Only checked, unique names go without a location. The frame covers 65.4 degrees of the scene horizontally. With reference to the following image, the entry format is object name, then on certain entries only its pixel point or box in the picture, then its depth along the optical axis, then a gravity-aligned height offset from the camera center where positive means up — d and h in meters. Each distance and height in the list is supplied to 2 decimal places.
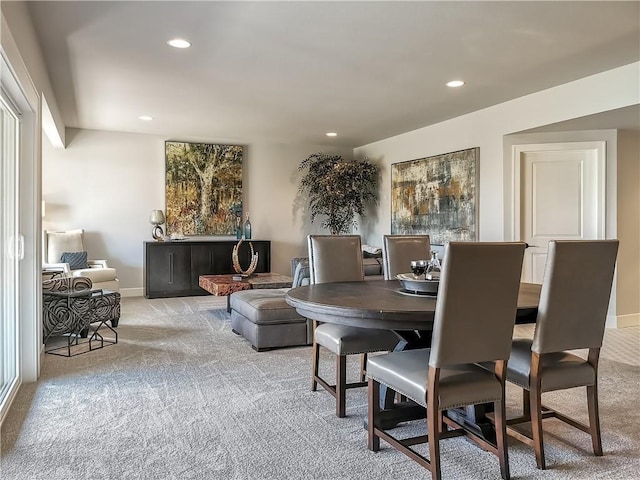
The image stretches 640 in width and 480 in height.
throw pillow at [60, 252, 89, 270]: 6.41 -0.28
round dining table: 2.19 -0.34
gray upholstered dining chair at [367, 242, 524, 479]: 2.03 -0.43
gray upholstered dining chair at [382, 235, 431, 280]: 3.61 -0.12
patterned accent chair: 4.24 -0.60
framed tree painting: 7.68 +0.78
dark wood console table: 7.18 -0.39
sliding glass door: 3.22 -0.05
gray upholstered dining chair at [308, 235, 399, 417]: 2.87 -0.57
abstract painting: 6.08 +0.54
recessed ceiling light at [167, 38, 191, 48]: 3.70 +1.46
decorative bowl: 2.62 -0.26
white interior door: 5.49 +0.44
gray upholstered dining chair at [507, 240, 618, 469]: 2.22 -0.41
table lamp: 7.39 +0.22
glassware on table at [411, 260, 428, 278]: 2.83 -0.18
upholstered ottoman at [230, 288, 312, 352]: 4.23 -0.76
